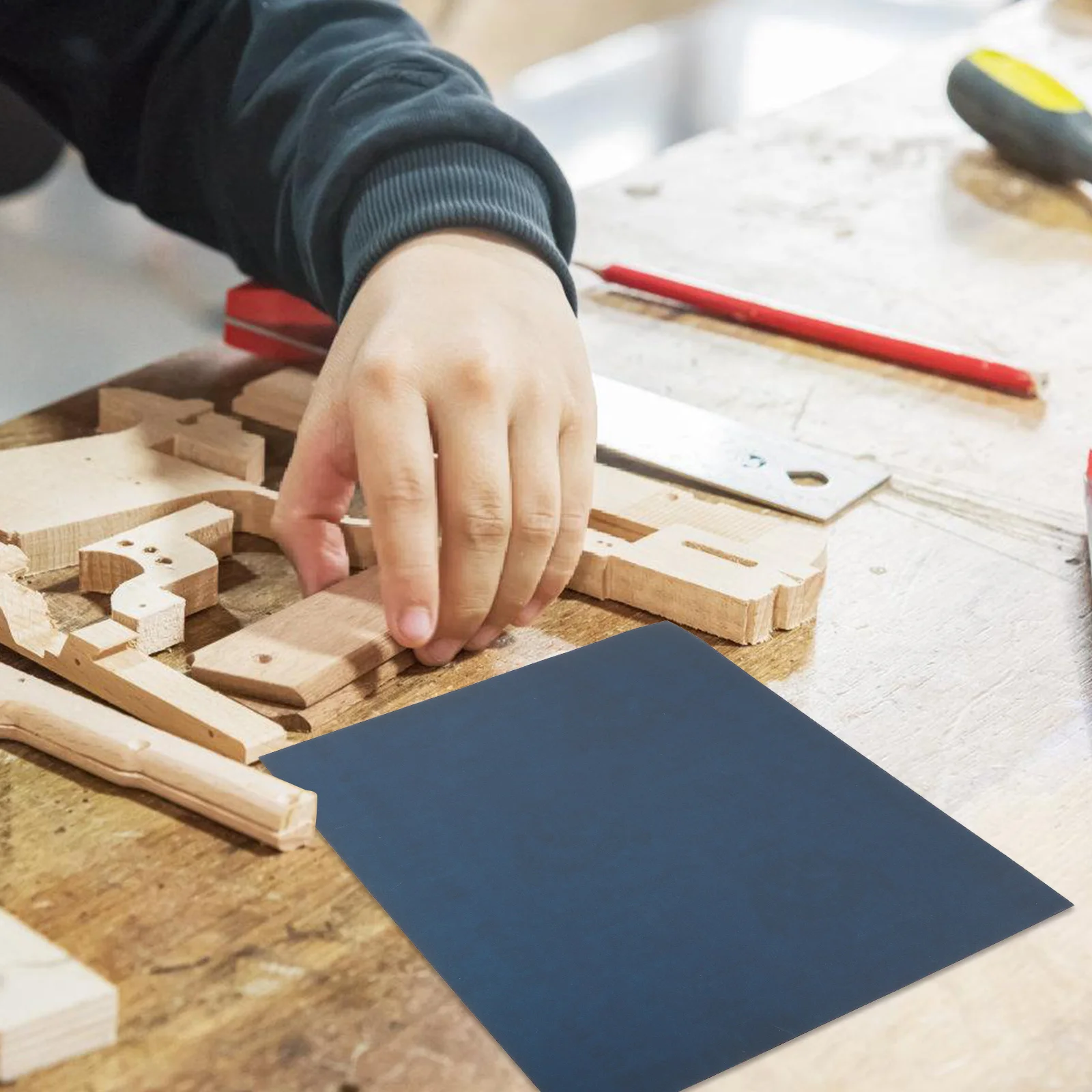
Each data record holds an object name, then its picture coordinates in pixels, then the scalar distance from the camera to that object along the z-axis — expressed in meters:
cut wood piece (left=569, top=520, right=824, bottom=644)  0.70
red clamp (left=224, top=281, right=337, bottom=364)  0.86
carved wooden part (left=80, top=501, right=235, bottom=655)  0.68
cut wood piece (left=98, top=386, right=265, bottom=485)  0.76
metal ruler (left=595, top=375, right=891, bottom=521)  0.78
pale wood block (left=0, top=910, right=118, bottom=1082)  0.55
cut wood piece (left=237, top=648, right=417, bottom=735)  0.66
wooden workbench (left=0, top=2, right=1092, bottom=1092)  0.57
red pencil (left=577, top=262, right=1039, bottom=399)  0.86
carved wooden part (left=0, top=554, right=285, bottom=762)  0.64
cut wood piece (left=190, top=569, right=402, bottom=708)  0.66
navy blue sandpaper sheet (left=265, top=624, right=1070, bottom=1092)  0.58
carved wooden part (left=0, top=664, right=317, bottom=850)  0.61
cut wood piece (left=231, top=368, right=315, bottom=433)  0.81
